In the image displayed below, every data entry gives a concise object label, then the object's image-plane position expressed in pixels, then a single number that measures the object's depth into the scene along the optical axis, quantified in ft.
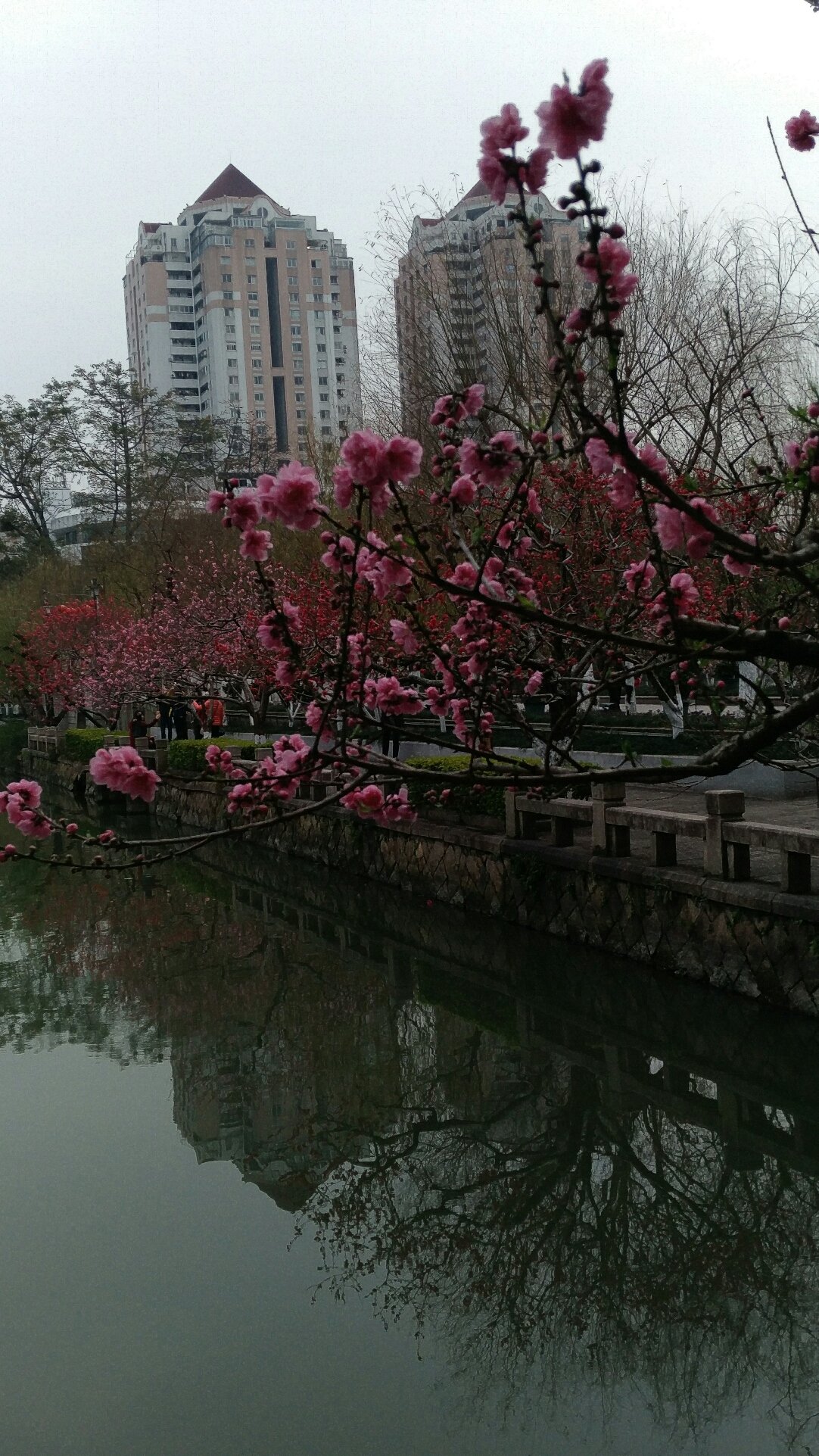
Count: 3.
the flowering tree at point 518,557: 9.36
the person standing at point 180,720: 95.14
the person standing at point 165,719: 94.09
